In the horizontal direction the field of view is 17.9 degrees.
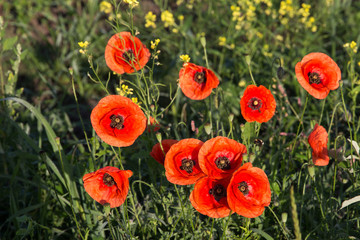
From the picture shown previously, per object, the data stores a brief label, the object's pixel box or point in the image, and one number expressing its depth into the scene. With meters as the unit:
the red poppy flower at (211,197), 1.42
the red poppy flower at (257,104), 1.46
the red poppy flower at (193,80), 1.49
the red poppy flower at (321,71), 1.49
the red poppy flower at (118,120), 1.45
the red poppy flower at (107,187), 1.43
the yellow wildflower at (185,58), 1.48
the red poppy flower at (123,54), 1.52
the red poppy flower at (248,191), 1.39
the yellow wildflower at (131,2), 1.45
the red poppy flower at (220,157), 1.41
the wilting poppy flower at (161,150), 1.48
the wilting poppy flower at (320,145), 1.46
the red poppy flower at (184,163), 1.42
